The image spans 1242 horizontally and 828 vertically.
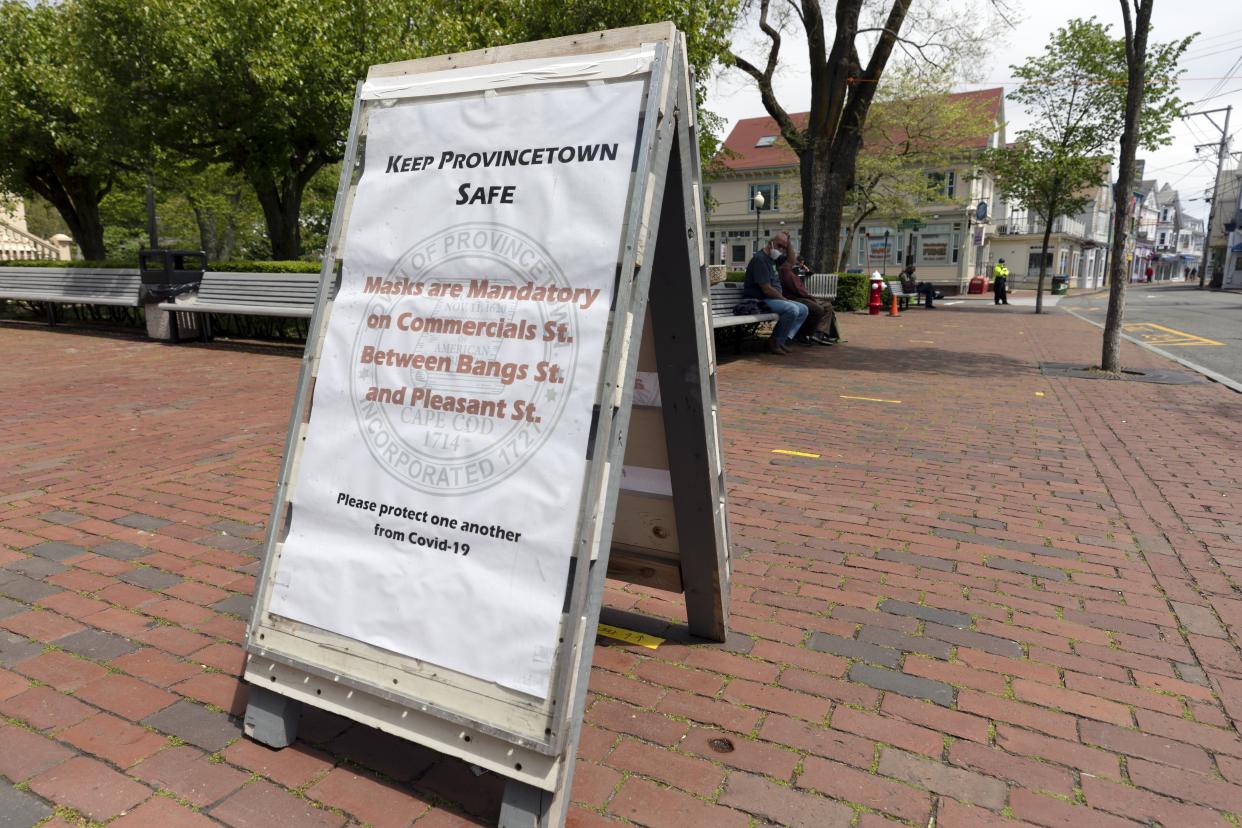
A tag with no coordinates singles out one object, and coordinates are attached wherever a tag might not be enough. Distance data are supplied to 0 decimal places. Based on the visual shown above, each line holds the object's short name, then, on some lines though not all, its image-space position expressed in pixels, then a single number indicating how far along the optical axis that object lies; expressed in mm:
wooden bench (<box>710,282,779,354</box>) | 10039
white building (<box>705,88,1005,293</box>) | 47094
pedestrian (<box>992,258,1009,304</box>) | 31469
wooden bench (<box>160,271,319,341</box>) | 10828
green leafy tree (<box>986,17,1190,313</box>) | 23594
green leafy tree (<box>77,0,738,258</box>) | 14883
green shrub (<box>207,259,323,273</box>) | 13820
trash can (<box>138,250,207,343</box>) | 12250
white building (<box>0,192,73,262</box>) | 28094
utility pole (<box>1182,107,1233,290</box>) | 55194
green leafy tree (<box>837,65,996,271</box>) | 35969
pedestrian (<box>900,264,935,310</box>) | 28297
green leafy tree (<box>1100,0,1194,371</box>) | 9398
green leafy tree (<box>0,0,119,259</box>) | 16766
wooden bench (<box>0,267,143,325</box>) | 12961
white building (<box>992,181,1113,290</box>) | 57531
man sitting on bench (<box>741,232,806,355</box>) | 11086
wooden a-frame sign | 1958
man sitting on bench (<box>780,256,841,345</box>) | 11859
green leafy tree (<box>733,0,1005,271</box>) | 15286
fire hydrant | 22047
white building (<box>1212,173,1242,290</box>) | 55906
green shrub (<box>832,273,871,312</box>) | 23062
